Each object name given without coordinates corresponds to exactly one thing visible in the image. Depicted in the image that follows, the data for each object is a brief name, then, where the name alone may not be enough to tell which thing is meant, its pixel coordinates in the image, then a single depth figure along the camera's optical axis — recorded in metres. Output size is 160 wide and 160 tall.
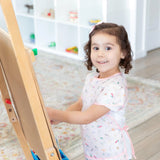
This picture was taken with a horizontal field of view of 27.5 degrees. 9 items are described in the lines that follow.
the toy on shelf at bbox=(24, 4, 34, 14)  4.31
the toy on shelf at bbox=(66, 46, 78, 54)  3.87
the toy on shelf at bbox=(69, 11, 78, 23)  3.73
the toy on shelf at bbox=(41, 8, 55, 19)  4.05
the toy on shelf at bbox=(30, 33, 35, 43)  4.46
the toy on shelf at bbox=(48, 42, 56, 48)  4.15
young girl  1.15
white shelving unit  3.62
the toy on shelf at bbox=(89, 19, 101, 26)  3.49
